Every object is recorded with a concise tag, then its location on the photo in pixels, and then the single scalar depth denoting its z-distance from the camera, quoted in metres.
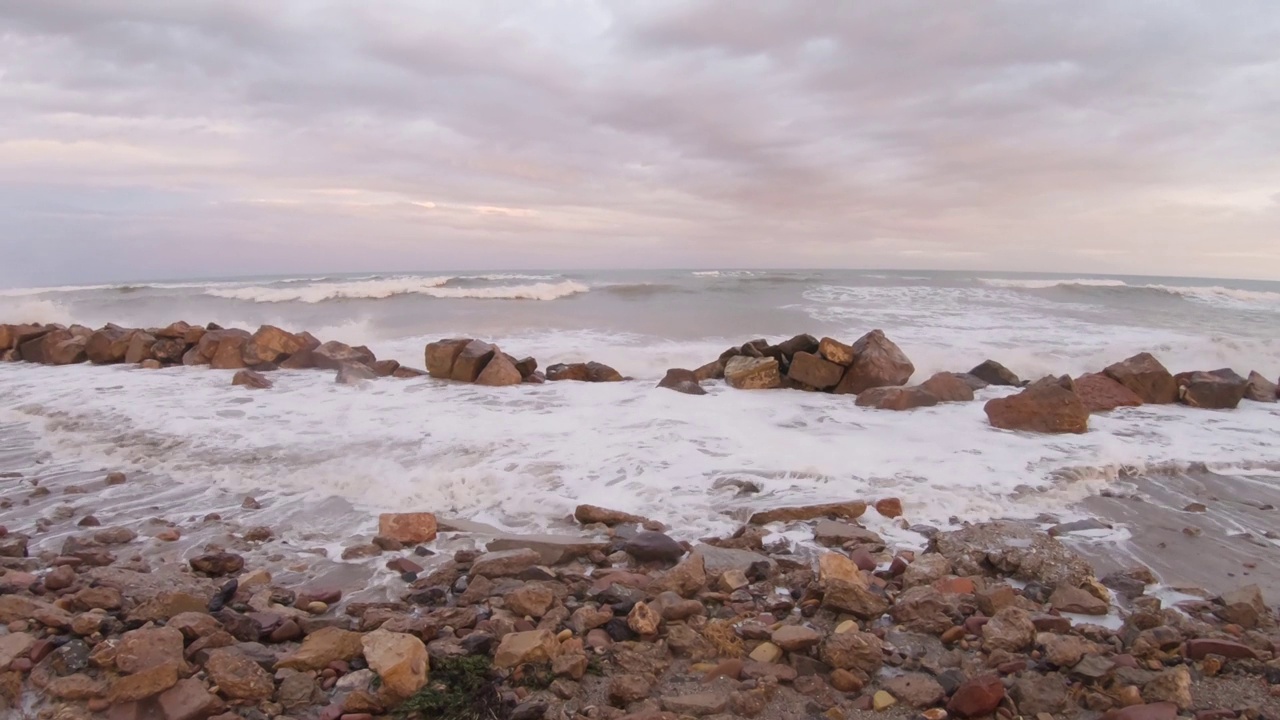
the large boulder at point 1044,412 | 6.71
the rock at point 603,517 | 4.48
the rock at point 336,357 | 10.08
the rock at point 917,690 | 2.59
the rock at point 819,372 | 8.69
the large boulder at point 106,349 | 10.74
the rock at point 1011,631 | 2.92
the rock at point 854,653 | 2.79
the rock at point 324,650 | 2.78
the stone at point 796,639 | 2.91
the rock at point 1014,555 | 3.60
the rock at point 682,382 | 8.56
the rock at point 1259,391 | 8.47
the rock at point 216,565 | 3.80
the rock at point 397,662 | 2.57
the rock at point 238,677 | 2.61
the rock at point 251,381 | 8.82
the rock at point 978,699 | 2.52
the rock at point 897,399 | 7.68
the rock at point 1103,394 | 7.83
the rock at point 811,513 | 4.51
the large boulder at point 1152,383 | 8.27
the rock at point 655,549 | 3.94
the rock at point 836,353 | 8.70
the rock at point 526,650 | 2.78
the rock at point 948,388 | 8.05
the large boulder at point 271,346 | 10.22
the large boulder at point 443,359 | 9.40
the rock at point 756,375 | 8.98
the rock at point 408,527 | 4.17
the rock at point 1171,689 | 2.55
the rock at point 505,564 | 3.62
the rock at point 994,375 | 9.55
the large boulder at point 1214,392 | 8.05
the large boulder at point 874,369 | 8.52
